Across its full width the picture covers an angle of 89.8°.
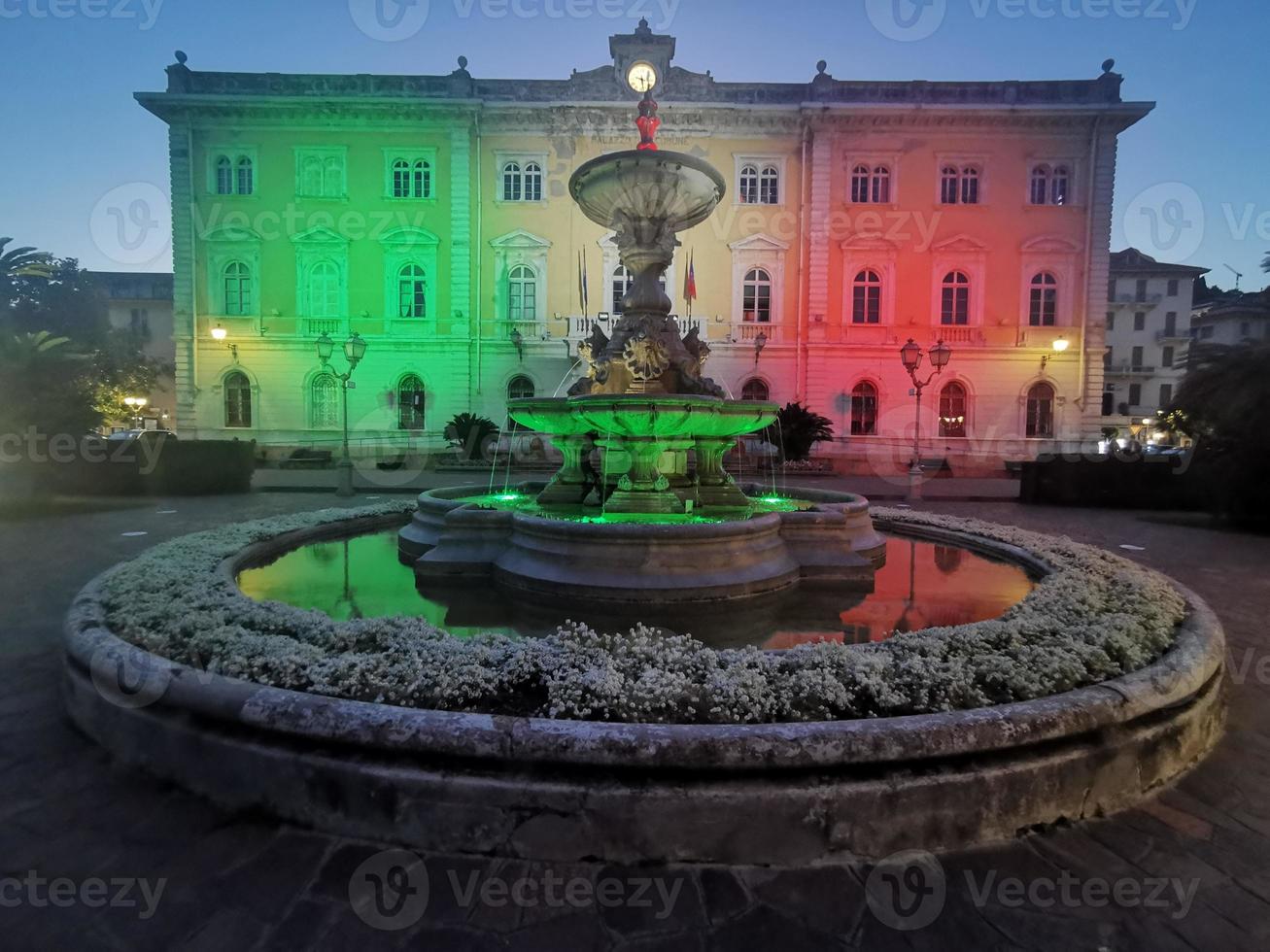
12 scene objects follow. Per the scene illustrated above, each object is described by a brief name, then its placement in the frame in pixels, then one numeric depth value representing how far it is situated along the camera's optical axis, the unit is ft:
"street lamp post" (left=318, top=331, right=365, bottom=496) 53.52
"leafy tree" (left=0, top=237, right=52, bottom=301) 54.65
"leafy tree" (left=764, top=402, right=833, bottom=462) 77.66
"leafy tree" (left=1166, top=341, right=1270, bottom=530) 39.70
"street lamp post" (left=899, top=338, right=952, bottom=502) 57.52
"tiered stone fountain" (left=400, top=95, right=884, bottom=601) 18.21
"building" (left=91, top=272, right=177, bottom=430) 169.17
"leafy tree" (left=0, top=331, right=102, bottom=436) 48.67
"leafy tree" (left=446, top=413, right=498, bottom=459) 83.71
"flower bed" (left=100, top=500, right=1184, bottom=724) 9.76
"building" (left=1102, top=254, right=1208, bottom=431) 163.53
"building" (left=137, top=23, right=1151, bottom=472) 90.33
